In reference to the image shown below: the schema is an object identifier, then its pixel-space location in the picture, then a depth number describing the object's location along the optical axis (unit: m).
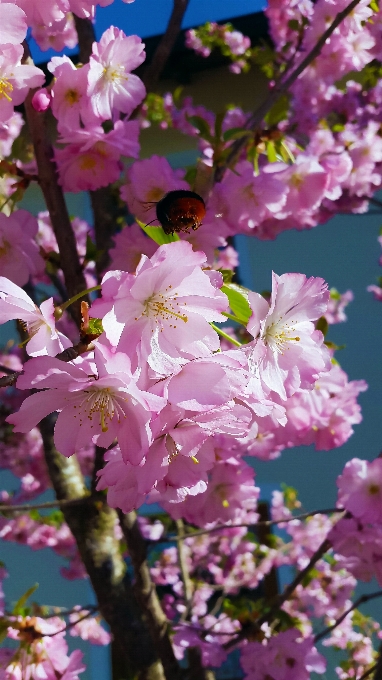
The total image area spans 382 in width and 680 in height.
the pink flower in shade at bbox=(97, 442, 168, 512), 0.38
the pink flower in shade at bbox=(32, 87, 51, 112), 0.49
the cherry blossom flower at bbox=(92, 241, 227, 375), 0.35
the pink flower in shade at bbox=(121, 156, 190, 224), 0.54
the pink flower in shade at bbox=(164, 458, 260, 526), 0.61
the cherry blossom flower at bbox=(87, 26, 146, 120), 0.50
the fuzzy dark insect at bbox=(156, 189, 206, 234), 0.42
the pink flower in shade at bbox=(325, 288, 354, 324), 1.47
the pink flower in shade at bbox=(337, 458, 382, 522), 0.61
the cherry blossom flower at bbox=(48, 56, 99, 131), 0.50
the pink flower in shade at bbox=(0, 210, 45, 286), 0.50
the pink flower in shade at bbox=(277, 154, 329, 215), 0.59
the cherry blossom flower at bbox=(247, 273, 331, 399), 0.38
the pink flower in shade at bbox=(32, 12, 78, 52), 0.50
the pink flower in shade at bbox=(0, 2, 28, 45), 0.39
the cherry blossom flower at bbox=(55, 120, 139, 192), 0.51
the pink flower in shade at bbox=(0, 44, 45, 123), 0.45
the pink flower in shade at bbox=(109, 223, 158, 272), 0.53
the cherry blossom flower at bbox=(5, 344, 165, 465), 0.35
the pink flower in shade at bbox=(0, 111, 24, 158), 0.99
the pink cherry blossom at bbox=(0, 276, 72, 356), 0.36
